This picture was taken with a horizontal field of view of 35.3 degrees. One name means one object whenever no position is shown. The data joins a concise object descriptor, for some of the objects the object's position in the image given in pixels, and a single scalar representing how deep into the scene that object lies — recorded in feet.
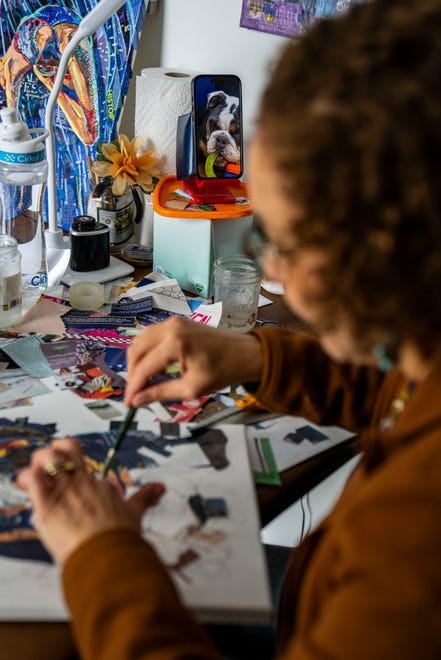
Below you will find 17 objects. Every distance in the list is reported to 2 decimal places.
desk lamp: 3.90
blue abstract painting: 4.55
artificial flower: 4.44
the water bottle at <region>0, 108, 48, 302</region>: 4.05
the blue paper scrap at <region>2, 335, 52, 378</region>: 3.25
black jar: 4.18
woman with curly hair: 1.55
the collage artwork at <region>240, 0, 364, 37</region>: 4.28
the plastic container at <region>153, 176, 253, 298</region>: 4.12
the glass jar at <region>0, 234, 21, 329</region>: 3.57
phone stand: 4.27
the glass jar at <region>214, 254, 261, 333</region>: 3.90
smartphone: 4.15
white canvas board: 2.02
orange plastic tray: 4.09
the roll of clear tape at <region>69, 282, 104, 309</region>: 3.94
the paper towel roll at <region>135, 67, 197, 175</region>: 4.42
